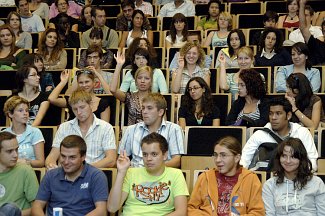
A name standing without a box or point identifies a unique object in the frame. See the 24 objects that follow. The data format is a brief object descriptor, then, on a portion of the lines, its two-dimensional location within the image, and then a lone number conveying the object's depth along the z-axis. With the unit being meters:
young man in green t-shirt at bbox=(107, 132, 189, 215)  5.08
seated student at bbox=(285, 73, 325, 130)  6.49
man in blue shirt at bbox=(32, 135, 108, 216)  5.14
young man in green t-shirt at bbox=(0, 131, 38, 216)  5.33
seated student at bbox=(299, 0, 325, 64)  7.94
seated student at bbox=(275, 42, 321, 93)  7.28
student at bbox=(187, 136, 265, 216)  4.98
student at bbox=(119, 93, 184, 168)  5.86
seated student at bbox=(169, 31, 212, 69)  8.10
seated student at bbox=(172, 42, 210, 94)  7.48
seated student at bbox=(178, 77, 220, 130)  6.59
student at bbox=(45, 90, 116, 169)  5.96
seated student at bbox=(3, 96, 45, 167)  6.09
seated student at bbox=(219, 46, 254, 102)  7.38
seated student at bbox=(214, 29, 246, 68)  8.10
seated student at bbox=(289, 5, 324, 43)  8.68
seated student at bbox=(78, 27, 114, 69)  8.29
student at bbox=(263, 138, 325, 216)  5.03
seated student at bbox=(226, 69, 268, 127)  6.54
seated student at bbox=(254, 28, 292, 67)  7.93
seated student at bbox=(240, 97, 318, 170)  5.73
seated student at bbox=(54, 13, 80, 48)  9.32
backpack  5.71
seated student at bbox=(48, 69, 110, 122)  6.81
